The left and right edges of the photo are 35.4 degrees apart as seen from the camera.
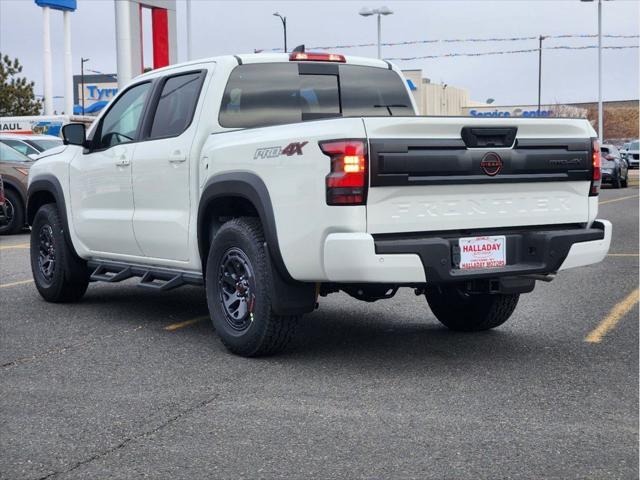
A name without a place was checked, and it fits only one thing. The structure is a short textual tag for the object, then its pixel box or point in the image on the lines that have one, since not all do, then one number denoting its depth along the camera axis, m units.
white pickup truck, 5.68
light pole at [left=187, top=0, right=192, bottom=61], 34.81
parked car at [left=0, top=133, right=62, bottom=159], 19.03
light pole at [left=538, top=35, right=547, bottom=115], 81.06
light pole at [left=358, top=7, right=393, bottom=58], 41.19
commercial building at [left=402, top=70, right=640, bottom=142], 80.94
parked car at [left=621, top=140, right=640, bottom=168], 51.47
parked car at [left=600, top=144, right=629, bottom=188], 36.00
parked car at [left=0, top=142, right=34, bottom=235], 17.47
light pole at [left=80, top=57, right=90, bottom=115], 82.72
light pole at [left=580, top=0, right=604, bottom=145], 49.47
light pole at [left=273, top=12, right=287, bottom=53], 40.77
